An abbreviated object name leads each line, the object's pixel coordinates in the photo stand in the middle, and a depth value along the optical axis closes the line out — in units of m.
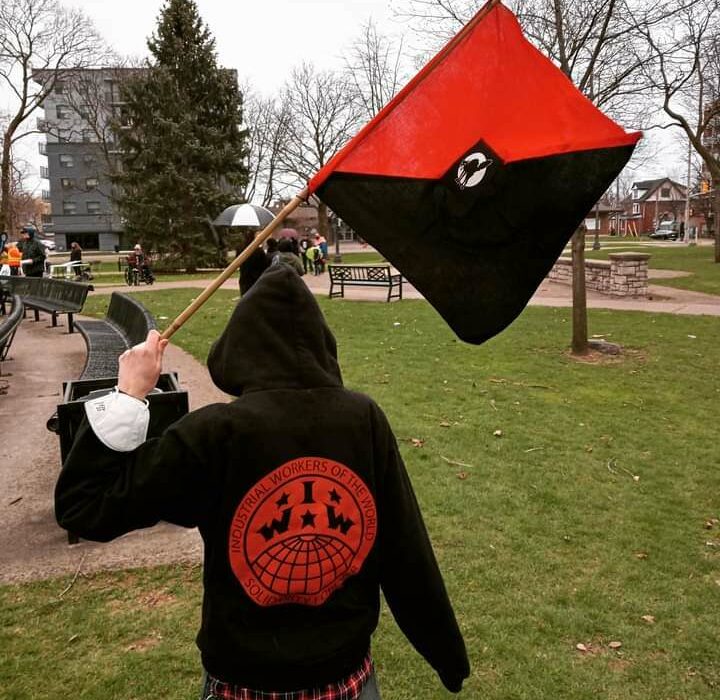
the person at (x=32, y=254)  17.39
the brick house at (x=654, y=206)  95.25
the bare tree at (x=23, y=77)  31.55
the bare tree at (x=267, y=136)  44.50
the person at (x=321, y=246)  27.28
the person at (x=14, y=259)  20.02
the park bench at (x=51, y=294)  11.82
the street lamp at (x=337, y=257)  40.10
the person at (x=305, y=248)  30.49
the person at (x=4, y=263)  18.19
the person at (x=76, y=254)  30.56
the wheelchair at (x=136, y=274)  24.72
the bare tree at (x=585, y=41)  9.85
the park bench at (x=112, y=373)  4.35
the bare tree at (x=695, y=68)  11.70
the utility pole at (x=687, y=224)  52.69
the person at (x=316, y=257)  26.53
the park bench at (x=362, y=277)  17.69
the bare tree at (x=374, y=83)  35.78
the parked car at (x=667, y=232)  66.56
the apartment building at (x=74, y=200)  67.50
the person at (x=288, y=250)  11.51
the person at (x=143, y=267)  25.08
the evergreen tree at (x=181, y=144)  29.88
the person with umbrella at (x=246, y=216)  15.00
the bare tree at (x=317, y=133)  43.84
